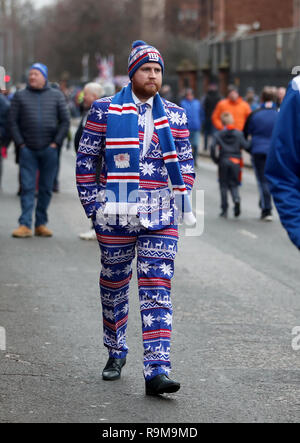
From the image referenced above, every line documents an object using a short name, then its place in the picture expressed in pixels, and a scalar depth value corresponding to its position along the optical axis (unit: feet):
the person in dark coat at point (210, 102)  97.66
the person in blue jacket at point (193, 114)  81.30
